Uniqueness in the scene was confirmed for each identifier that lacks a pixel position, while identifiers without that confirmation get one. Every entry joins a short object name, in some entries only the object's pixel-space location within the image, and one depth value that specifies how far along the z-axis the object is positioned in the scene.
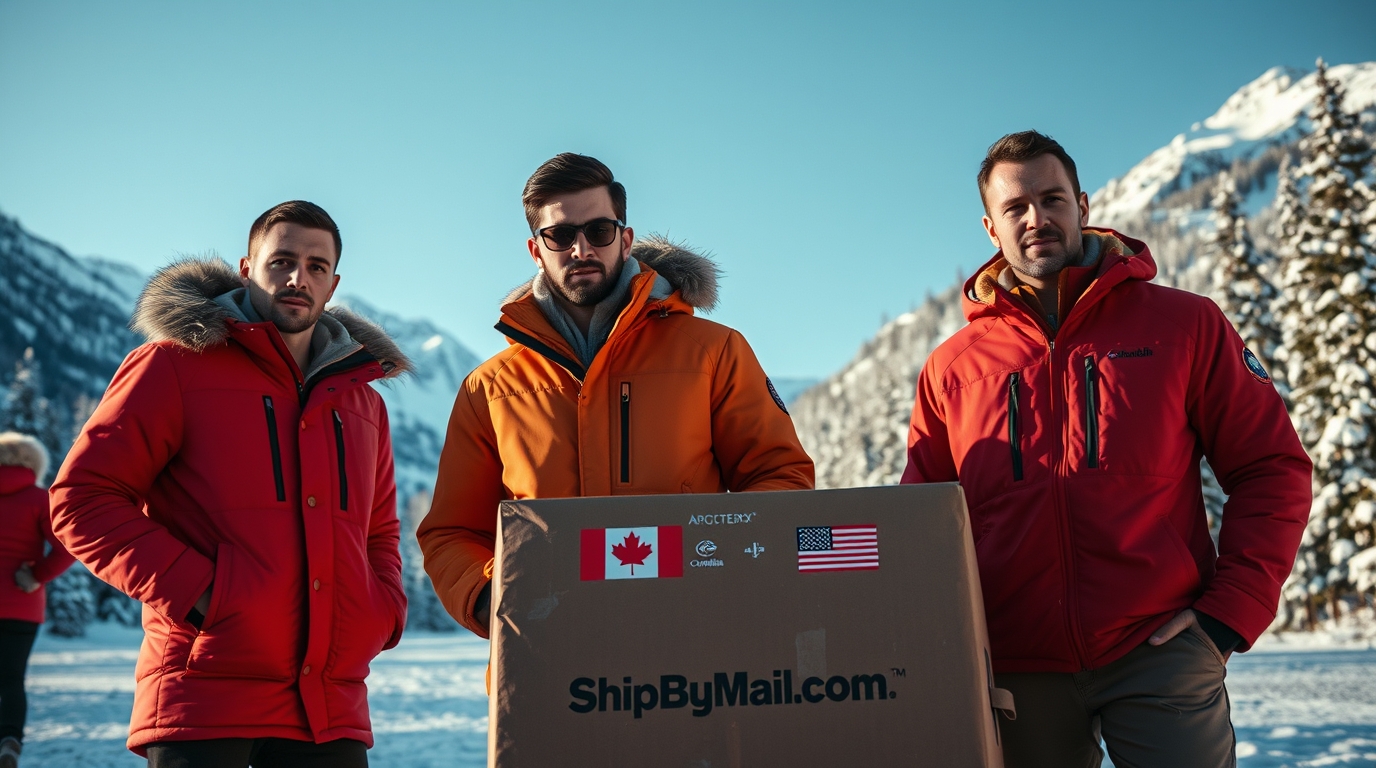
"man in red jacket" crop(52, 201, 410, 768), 3.23
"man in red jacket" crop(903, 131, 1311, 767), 2.96
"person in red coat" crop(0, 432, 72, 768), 7.11
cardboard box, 2.34
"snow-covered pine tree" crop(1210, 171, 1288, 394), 26.05
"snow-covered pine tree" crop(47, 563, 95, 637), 34.88
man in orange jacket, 3.29
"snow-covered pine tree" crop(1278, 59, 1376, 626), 22.83
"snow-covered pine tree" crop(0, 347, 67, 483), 34.19
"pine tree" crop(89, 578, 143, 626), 42.84
